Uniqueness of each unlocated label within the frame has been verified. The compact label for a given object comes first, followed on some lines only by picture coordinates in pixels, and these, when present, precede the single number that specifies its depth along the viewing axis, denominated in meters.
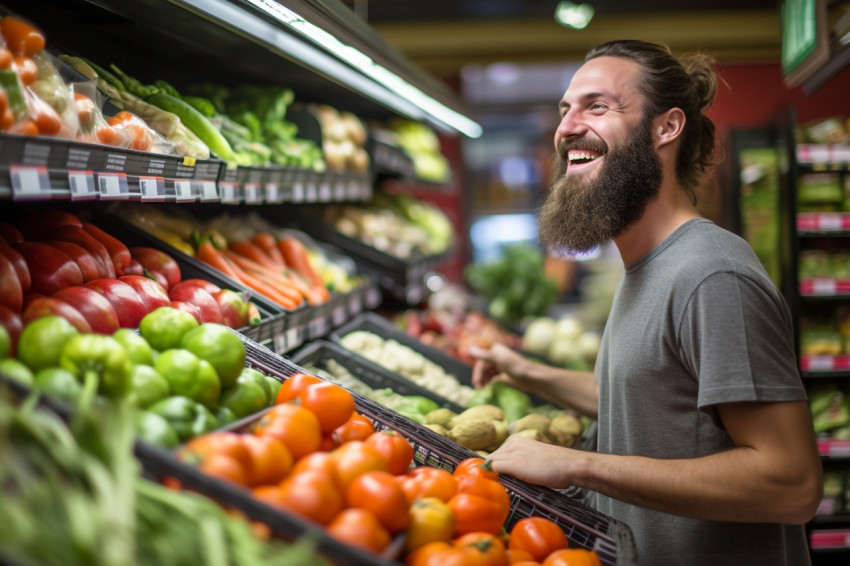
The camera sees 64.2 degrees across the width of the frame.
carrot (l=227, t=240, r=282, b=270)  2.86
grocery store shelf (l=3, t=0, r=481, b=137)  2.05
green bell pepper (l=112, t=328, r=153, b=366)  1.33
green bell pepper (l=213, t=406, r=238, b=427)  1.35
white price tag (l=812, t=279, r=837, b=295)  4.27
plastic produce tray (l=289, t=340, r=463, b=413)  2.64
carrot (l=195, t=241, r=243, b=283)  2.53
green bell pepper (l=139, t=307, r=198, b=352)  1.51
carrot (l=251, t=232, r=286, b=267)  3.00
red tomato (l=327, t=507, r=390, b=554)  1.05
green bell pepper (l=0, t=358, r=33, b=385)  1.11
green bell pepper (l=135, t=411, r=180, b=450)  1.12
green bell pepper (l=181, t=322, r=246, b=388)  1.40
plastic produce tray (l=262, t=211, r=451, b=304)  3.84
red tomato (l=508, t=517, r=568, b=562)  1.38
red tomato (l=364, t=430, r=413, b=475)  1.42
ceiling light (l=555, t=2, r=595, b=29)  5.93
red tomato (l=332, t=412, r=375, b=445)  1.50
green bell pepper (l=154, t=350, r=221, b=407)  1.31
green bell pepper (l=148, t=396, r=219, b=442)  1.20
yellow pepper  1.22
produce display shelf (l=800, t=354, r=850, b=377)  4.25
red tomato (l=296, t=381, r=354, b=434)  1.43
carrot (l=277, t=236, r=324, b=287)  3.10
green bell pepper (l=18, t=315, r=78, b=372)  1.21
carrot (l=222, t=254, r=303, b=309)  2.54
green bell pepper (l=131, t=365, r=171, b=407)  1.24
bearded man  1.52
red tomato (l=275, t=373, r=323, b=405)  1.49
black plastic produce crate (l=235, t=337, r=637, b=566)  1.50
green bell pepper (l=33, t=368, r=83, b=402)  1.11
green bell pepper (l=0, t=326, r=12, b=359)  1.17
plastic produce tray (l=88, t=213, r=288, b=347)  2.21
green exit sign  3.41
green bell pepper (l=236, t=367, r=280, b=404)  1.52
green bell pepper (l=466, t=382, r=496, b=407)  2.76
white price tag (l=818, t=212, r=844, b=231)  4.25
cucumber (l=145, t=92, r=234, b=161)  2.31
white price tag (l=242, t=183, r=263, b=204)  2.27
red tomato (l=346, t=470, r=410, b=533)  1.14
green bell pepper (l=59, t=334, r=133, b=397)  1.19
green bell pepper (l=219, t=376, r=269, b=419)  1.42
